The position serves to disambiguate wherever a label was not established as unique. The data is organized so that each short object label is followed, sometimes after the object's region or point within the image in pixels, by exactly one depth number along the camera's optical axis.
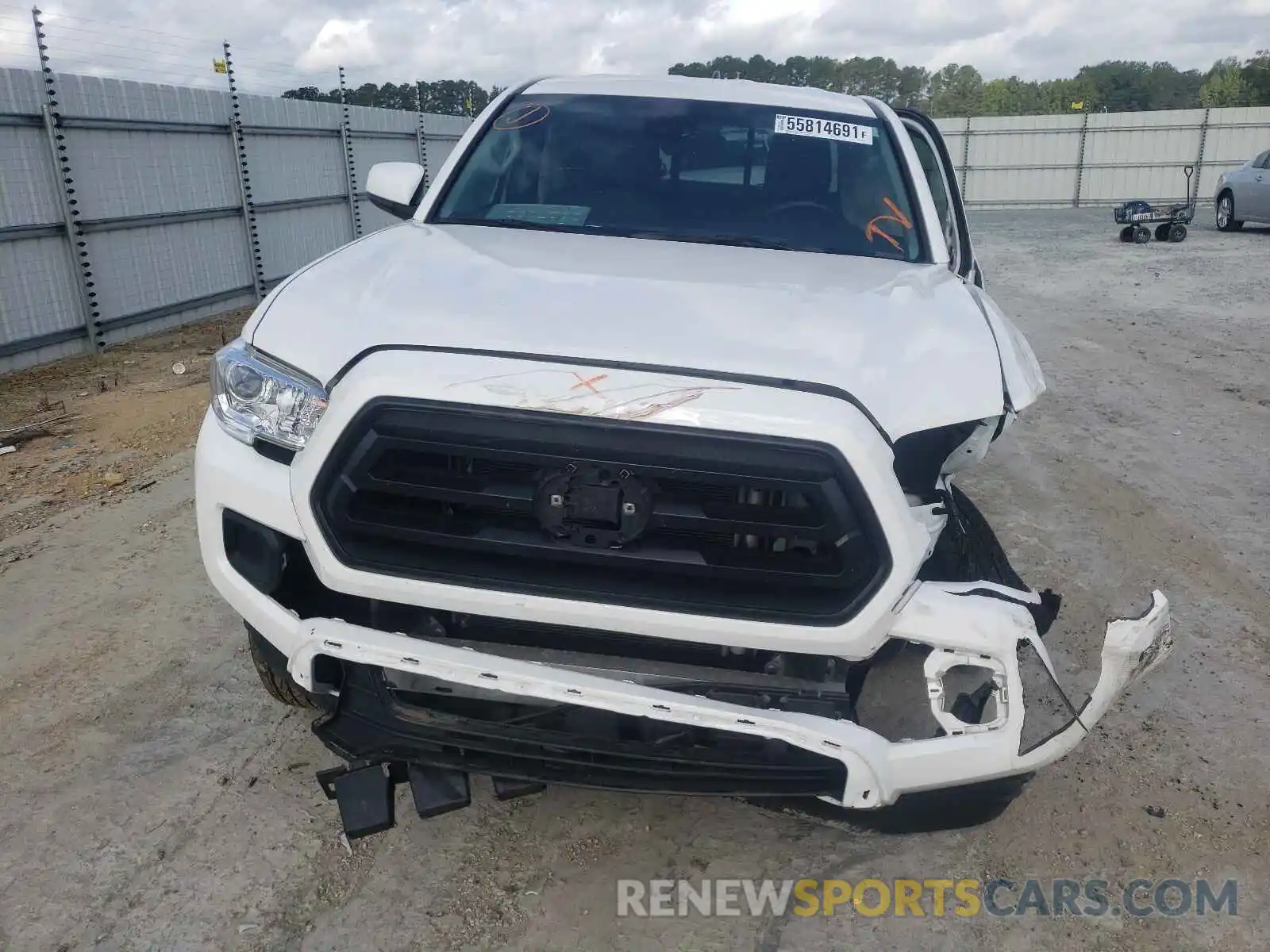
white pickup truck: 1.98
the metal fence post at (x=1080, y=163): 28.14
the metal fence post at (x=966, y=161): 29.55
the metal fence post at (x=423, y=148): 15.48
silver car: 18.33
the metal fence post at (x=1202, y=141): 27.45
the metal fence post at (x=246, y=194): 10.88
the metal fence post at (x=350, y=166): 13.33
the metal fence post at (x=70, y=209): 8.23
